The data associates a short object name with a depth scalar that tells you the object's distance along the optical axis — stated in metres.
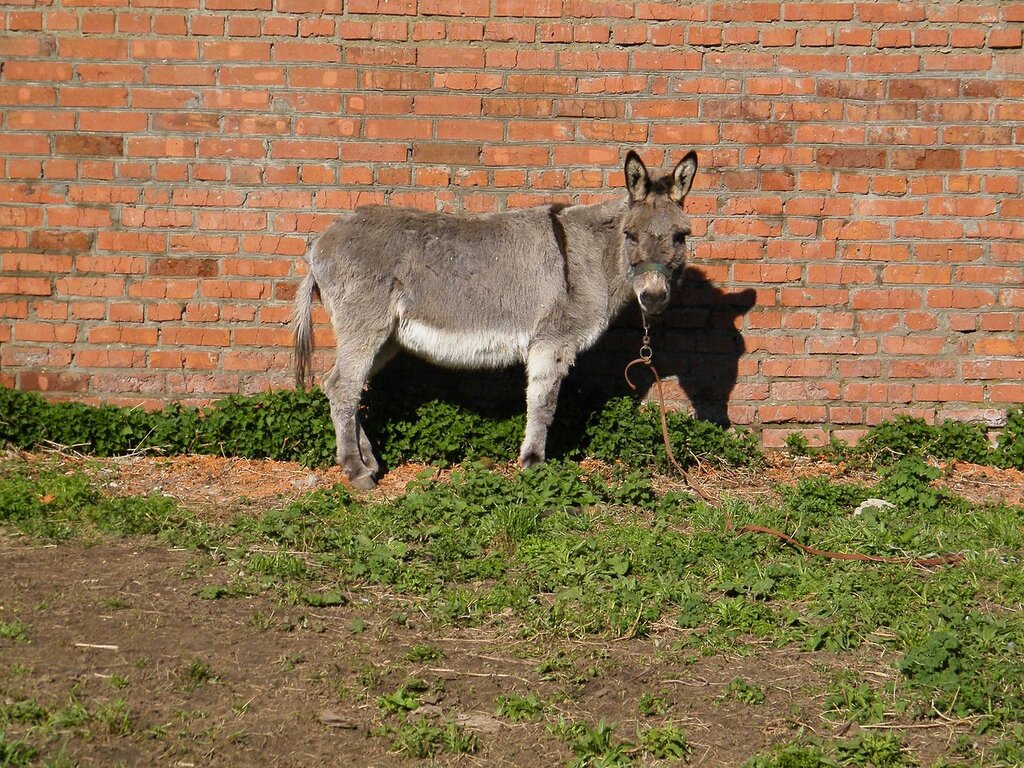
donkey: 5.81
